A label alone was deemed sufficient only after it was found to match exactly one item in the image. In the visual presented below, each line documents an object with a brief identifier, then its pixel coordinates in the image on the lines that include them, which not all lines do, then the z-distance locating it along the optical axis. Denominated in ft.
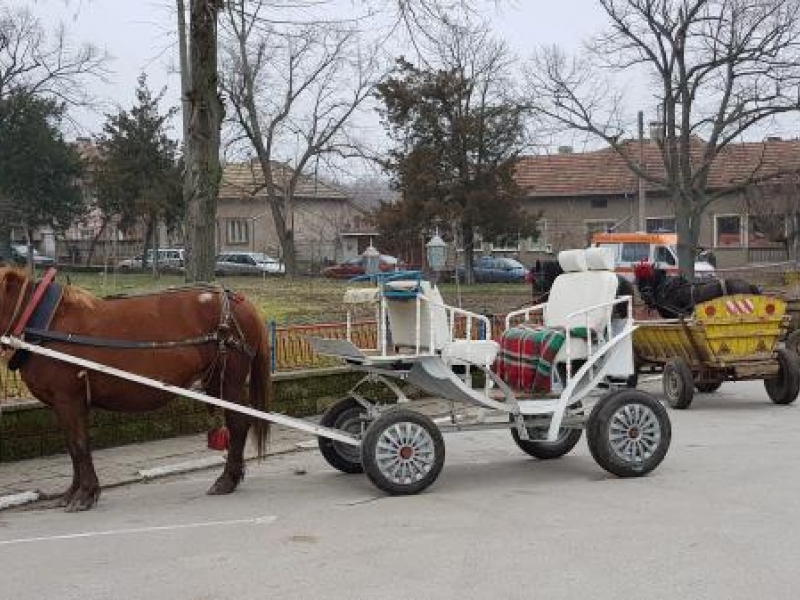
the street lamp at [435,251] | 58.95
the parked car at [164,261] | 180.84
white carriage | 27.17
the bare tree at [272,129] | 165.37
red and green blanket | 29.78
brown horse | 26.53
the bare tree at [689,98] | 101.45
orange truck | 109.19
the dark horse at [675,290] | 45.83
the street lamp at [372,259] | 48.18
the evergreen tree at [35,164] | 172.86
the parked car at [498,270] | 153.99
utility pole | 137.08
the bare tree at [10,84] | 163.63
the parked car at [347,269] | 163.63
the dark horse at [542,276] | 52.02
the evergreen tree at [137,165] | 169.68
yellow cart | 43.21
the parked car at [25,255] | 176.78
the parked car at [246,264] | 179.22
